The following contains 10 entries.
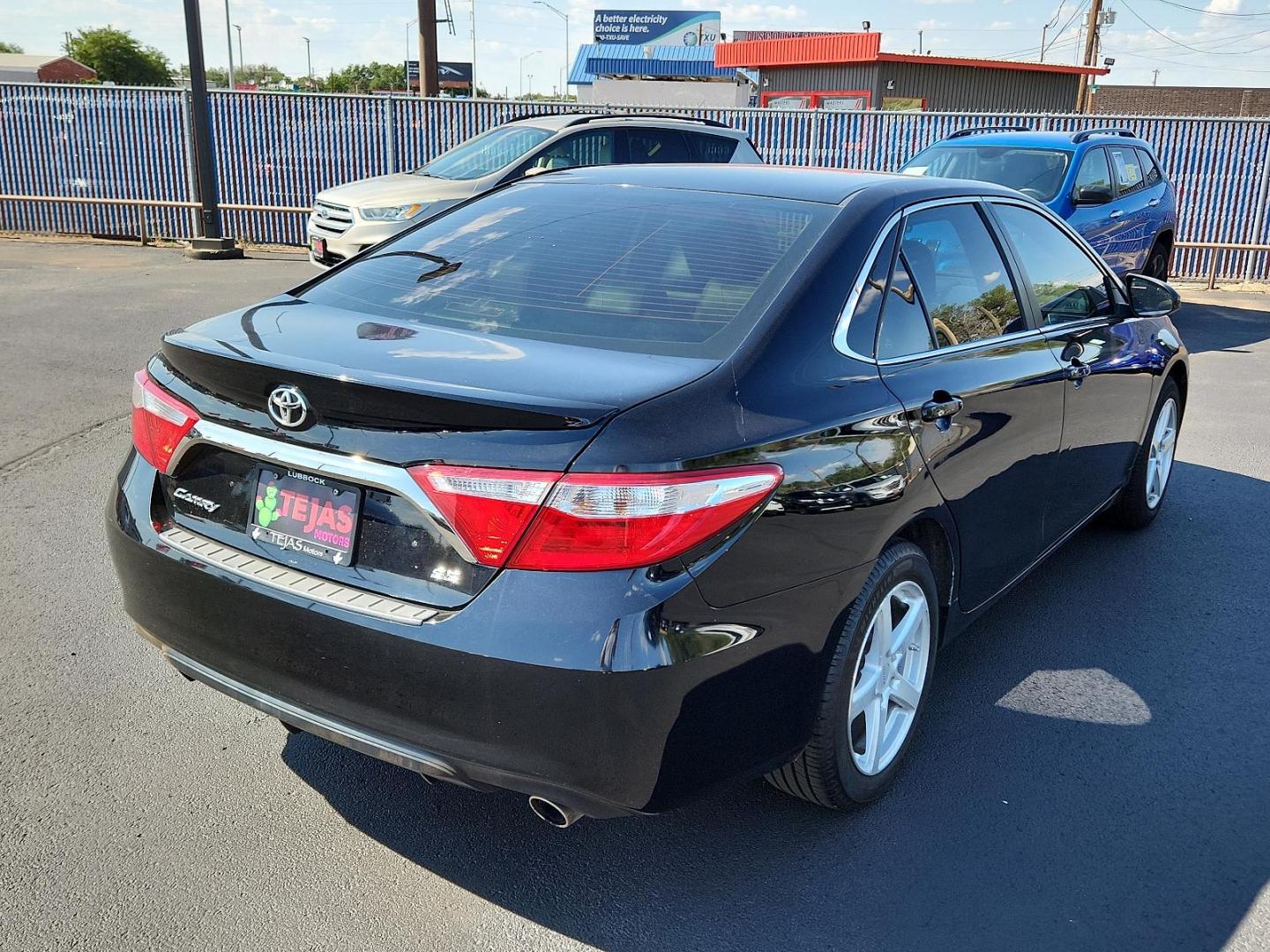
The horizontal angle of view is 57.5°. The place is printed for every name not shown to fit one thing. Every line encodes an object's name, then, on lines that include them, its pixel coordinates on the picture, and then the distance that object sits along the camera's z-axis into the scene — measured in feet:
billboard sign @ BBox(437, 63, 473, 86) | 322.34
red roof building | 105.29
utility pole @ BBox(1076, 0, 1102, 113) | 122.62
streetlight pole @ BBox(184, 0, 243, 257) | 49.83
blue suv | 34.06
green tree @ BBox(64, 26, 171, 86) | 258.16
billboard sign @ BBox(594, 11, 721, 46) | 233.76
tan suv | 36.96
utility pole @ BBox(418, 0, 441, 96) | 66.54
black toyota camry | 7.73
